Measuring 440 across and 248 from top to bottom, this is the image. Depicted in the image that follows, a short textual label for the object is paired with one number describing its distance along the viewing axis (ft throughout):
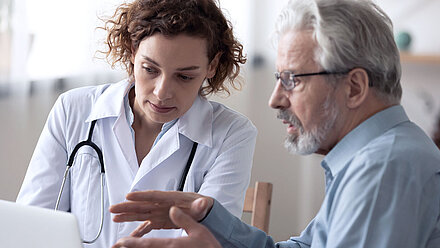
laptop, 4.70
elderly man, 4.81
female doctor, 6.30
